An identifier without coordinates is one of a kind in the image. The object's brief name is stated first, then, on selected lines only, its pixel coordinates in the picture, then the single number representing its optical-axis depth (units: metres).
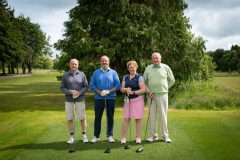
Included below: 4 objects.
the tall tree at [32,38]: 43.88
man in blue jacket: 5.26
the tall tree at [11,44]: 33.09
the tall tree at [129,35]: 10.58
